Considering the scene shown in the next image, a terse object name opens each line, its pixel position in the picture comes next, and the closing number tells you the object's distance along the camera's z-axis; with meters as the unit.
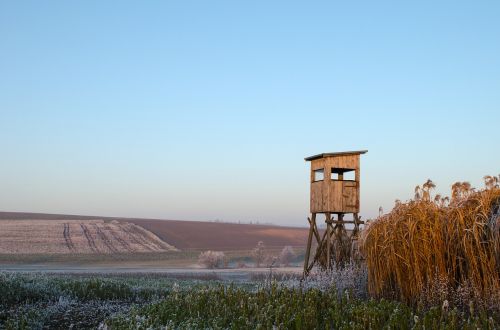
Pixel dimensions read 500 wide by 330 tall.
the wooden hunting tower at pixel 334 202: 20.08
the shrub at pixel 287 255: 48.38
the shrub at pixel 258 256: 43.95
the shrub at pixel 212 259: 40.88
